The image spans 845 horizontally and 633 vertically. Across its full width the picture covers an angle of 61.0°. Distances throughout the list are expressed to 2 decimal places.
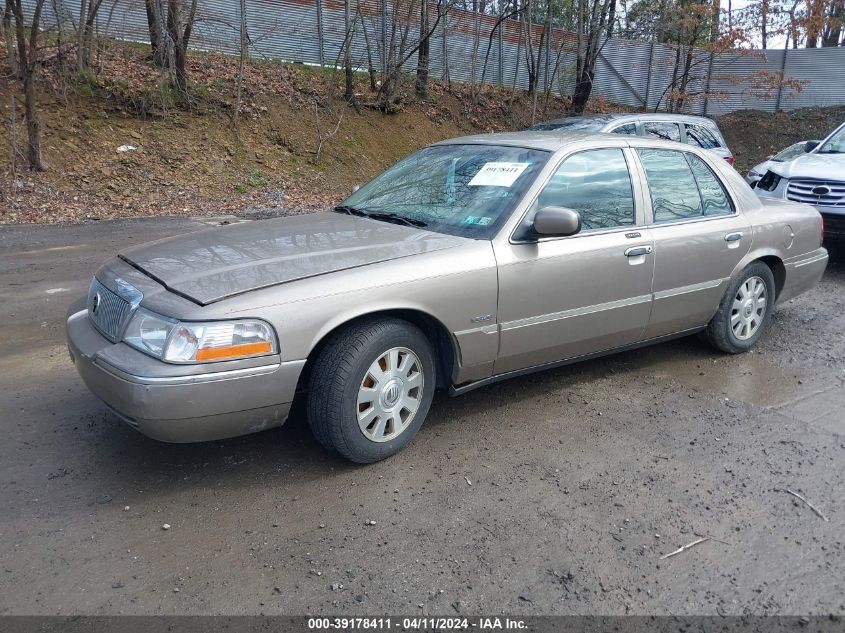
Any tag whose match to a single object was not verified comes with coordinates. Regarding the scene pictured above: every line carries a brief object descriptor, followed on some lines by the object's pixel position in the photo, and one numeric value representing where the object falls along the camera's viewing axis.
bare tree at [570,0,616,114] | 19.02
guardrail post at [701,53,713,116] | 23.06
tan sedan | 3.14
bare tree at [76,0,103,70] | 13.20
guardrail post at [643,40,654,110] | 23.55
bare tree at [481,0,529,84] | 19.12
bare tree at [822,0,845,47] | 20.14
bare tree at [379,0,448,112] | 17.02
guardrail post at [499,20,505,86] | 21.47
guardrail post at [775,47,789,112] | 23.67
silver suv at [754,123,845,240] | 8.16
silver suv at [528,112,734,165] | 9.73
